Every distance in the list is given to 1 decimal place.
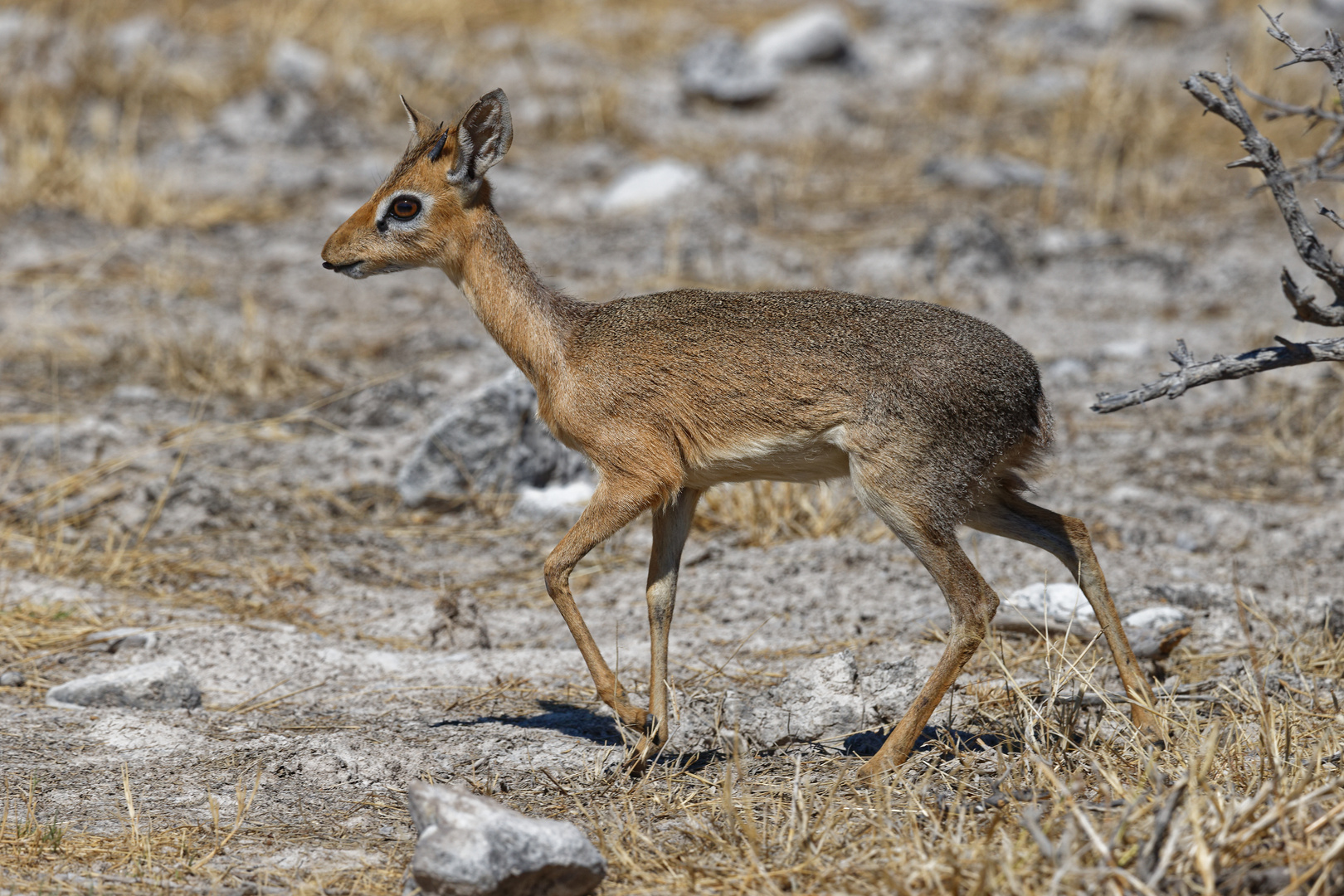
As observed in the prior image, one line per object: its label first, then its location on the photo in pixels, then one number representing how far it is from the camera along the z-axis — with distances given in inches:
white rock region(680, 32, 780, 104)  1002.1
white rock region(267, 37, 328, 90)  977.5
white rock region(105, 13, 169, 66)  1012.5
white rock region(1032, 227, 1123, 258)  774.5
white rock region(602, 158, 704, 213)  846.5
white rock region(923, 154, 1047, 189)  872.3
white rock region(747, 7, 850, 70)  1058.1
